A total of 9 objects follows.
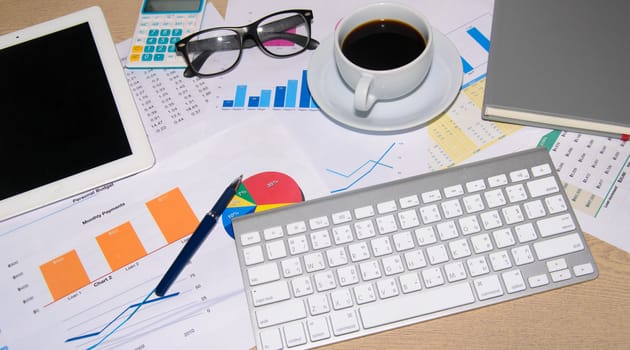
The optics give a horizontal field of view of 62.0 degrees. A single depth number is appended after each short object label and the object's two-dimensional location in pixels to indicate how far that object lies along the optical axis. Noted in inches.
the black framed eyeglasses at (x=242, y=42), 29.0
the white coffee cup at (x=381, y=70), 23.6
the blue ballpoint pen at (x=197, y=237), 23.5
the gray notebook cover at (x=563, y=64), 24.5
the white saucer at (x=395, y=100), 25.2
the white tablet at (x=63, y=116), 25.5
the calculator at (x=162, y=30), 29.3
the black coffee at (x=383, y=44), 25.1
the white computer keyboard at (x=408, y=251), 21.7
